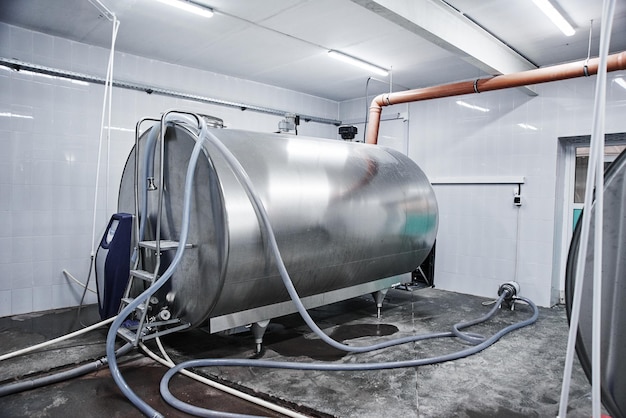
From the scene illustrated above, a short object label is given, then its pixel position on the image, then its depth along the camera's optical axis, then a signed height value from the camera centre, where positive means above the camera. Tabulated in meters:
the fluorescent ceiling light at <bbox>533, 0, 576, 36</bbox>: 3.02 +1.60
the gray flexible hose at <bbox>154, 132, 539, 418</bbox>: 2.50 -0.97
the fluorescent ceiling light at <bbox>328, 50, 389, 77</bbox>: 4.29 +1.63
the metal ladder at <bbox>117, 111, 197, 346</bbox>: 2.61 -0.50
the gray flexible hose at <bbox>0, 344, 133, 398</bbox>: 2.33 -1.09
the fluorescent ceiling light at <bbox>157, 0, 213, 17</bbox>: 3.15 +1.50
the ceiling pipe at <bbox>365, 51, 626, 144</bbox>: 3.51 +1.34
